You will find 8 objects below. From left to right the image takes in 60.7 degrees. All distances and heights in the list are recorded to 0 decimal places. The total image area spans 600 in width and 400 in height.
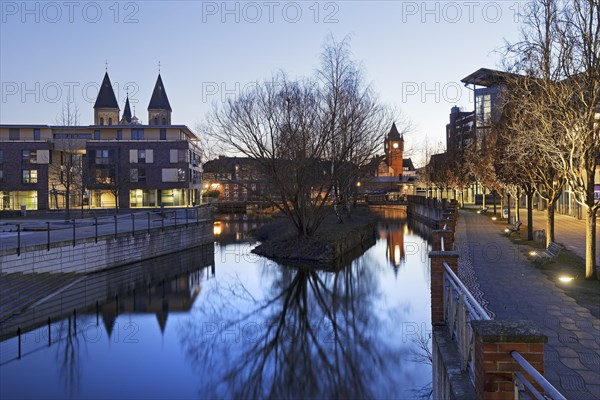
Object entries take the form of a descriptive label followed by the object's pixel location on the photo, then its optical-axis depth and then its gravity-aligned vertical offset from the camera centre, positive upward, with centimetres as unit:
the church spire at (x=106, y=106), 7975 +1263
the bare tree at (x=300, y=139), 2441 +224
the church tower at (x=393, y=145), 3102 +285
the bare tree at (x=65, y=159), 4525 +263
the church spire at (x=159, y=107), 8256 +1282
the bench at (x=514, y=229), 2611 -235
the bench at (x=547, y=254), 1519 -215
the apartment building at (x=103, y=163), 5306 +249
